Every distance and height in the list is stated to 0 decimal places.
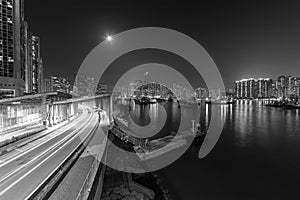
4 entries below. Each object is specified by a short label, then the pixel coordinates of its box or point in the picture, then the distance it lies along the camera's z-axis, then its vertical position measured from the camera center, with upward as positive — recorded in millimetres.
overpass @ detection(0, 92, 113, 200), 7812 -3691
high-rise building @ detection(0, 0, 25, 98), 56438 +16211
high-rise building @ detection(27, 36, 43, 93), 104600 +22317
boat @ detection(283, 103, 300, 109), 112288 -5135
